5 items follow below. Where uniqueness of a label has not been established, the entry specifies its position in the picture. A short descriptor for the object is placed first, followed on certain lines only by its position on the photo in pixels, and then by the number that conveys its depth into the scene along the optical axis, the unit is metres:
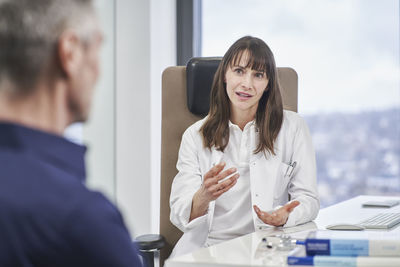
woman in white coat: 2.62
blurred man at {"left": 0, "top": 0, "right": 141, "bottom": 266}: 1.10
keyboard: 2.38
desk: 2.00
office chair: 2.75
